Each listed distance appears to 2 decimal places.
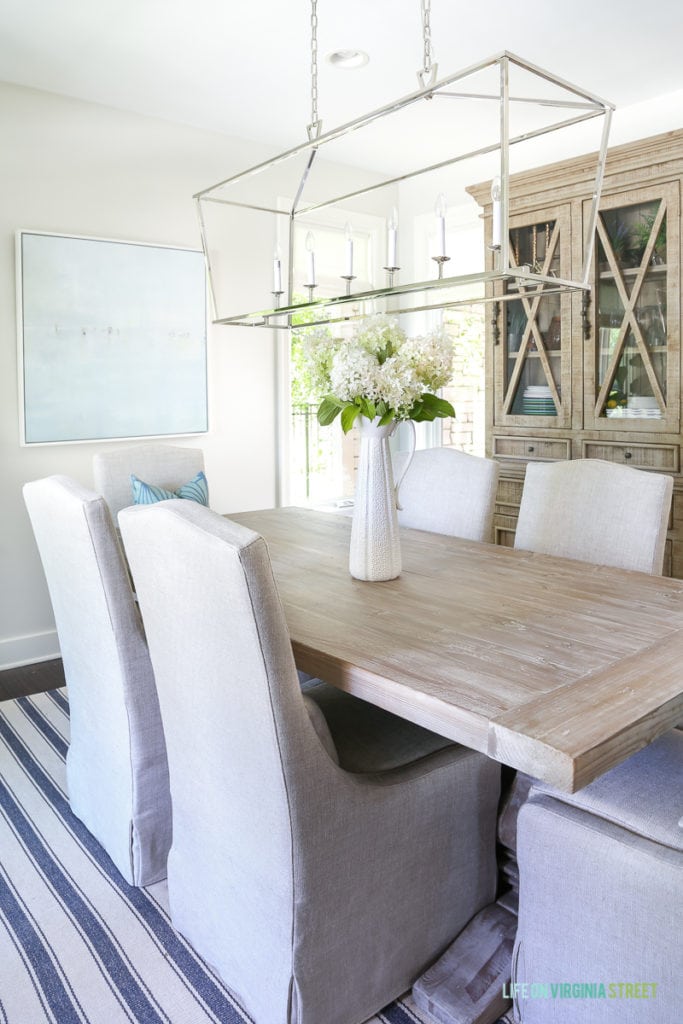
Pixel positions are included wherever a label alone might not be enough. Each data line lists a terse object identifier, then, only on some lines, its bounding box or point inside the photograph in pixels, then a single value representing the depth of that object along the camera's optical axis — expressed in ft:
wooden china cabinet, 11.02
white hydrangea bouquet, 6.02
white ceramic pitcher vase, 6.44
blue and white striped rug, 5.07
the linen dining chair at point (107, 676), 5.73
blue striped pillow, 10.21
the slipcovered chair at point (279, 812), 4.14
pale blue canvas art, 11.61
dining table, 3.69
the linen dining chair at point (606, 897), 3.84
